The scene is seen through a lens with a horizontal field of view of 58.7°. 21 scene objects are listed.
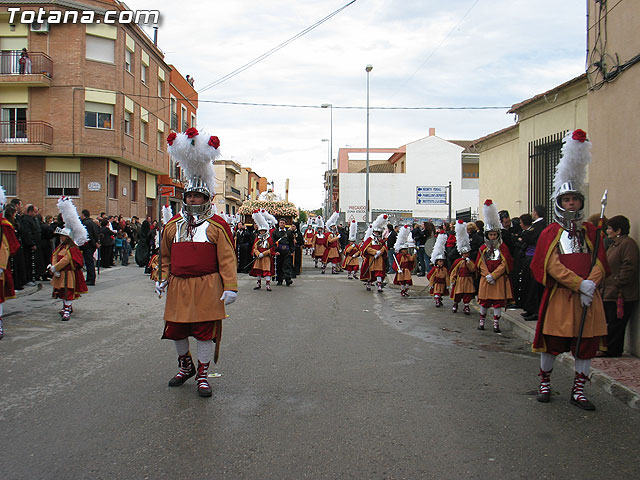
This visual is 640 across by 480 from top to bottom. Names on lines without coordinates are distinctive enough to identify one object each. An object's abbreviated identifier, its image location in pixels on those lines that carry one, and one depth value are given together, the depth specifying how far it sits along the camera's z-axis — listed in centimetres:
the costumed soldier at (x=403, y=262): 1357
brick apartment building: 2667
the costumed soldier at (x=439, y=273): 1177
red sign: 1294
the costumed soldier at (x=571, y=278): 512
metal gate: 1259
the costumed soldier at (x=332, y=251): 2130
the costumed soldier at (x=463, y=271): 1043
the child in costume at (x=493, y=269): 889
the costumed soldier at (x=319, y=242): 2212
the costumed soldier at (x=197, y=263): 534
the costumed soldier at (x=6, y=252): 766
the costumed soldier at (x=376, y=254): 1466
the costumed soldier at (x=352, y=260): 1800
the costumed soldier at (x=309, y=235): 2907
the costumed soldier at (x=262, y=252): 1459
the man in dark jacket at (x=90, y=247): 1343
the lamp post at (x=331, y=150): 5416
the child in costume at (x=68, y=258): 938
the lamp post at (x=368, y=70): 3139
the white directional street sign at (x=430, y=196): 4656
